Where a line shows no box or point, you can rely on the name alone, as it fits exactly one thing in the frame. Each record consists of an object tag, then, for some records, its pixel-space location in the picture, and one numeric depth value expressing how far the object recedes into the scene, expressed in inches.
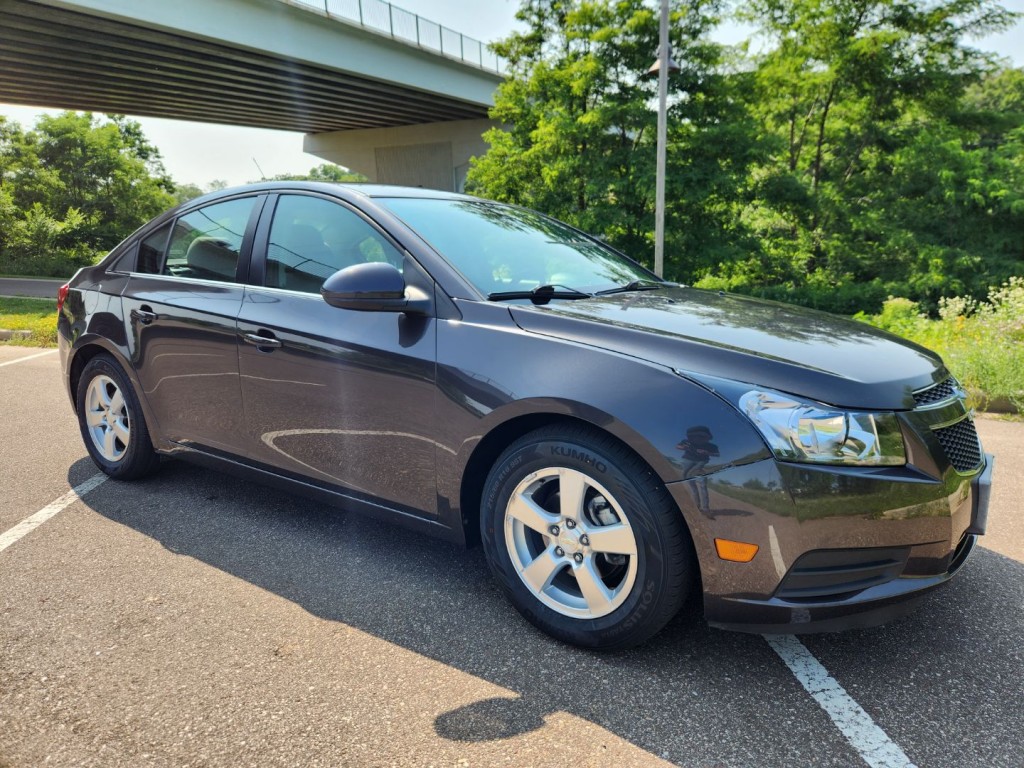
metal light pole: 482.0
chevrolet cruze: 79.9
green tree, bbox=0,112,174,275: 1120.8
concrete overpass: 768.9
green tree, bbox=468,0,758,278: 624.1
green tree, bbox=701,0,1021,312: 735.7
